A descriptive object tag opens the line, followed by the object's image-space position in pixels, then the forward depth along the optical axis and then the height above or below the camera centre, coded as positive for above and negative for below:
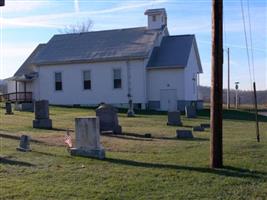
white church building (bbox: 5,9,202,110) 44.12 +2.32
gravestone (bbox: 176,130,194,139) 19.08 -1.30
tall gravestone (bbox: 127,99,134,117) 35.44 -0.89
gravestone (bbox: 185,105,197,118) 34.97 -0.99
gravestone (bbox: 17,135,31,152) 14.63 -1.20
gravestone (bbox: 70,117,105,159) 13.28 -0.97
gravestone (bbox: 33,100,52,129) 23.89 -0.75
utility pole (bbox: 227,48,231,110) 57.97 +0.36
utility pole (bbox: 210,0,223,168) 11.59 +0.24
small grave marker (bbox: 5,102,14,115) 35.78 -0.65
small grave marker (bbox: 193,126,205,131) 23.20 -1.35
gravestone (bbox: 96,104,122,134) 21.39 -0.84
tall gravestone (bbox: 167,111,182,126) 27.58 -1.08
